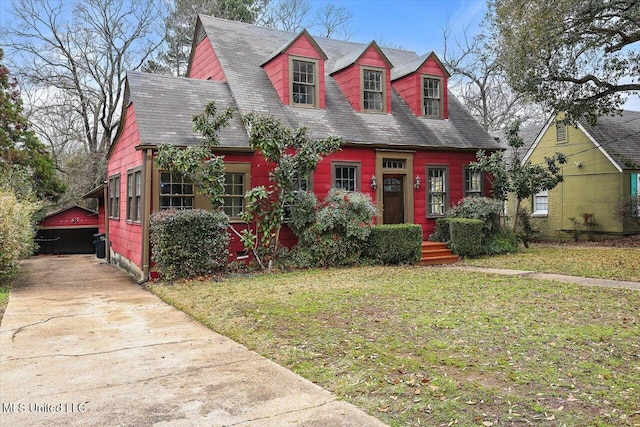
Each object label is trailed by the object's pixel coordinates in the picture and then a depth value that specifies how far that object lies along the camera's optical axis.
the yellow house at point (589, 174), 19.77
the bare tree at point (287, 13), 30.20
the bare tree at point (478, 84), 30.47
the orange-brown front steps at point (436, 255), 13.23
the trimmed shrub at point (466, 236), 13.83
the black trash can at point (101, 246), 17.19
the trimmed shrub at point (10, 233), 9.86
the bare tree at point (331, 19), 31.89
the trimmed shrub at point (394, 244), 12.55
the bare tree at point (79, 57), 23.55
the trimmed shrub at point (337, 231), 11.82
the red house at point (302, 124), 11.91
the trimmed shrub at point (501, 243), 14.45
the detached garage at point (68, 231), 19.06
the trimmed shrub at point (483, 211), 14.34
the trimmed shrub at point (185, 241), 10.20
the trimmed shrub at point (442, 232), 14.52
